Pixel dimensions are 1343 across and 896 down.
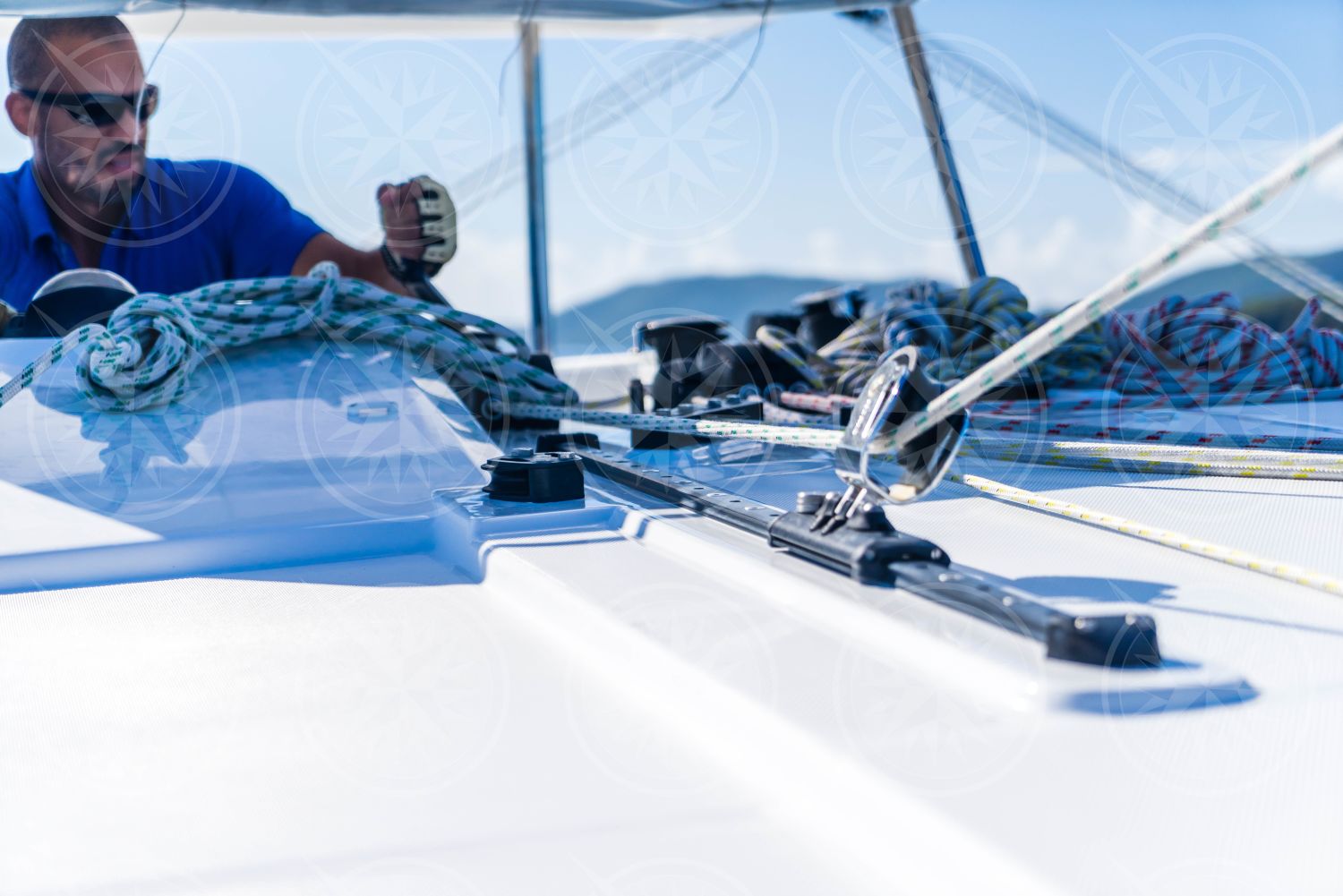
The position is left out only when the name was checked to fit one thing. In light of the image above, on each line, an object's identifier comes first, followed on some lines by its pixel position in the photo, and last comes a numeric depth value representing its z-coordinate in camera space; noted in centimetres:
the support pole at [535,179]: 278
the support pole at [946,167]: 303
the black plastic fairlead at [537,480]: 117
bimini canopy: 208
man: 216
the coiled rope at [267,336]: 145
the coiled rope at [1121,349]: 190
